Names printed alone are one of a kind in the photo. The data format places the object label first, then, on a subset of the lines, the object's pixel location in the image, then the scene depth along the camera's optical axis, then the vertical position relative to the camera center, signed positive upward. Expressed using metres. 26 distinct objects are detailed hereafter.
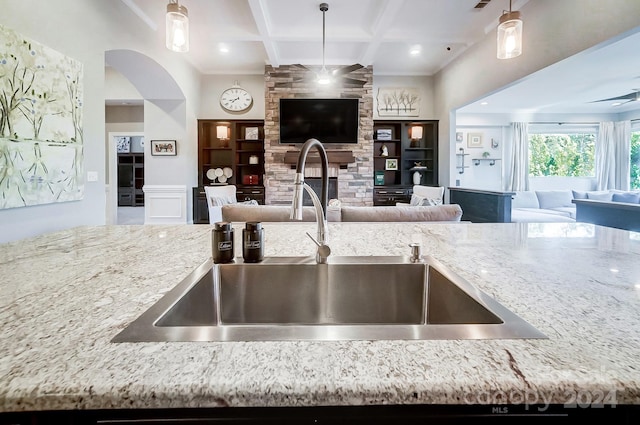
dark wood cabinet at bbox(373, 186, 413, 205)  6.55 -0.09
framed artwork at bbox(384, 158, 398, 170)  6.86 +0.52
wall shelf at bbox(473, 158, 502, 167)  7.95 +0.69
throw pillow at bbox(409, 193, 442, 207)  4.07 -0.14
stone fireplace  6.17 +0.85
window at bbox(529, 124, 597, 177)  8.04 +0.87
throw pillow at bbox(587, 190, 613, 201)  6.75 -0.08
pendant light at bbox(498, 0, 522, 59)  2.52 +1.17
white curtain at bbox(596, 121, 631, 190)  7.61 +0.82
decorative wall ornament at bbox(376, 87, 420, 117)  6.75 +1.73
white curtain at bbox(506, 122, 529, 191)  7.81 +0.86
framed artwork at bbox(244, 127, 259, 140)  6.60 +1.07
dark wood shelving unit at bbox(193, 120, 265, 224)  6.45 +0.64
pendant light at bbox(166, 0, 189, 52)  2.36 +1.12
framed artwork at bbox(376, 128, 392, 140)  6.74 +1.10
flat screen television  6.11 +1.28
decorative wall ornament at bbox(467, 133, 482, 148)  7.95 +1.18
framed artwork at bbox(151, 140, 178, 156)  5.79 +0.68
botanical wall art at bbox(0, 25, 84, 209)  2.23 +0.46
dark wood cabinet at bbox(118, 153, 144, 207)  11.31 +0.39
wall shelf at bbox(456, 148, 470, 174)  7.90 +0.71
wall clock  6.54 +1.69
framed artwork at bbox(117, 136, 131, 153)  11.37 +1.38
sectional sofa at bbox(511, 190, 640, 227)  3.44 -0.23
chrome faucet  0.96 -0.03
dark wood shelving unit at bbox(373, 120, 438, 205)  6.59 +0.65
